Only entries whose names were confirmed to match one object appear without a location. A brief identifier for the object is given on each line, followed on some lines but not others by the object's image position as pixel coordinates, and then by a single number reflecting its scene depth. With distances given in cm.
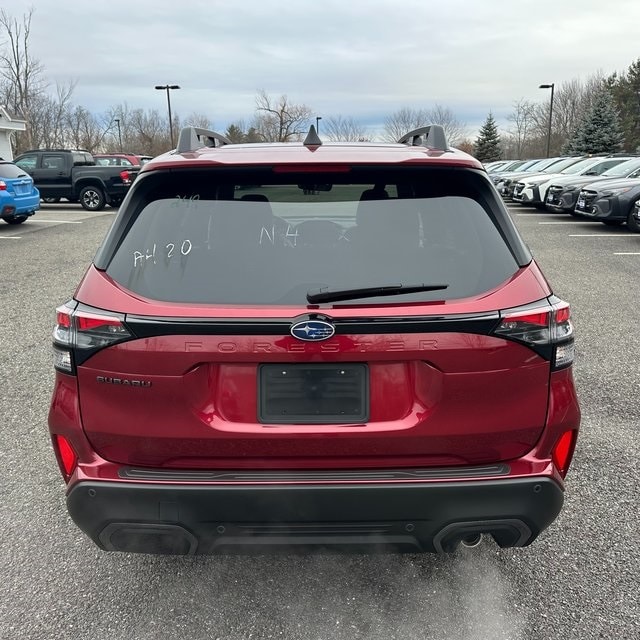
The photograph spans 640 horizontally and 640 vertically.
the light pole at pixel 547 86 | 4437
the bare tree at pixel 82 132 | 5241
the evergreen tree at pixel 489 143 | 5800
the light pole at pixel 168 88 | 4731
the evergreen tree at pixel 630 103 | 5491
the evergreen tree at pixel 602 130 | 4497
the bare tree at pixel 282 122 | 5653
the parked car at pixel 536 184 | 1789
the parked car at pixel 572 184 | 1552
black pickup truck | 1875
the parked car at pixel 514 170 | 2233
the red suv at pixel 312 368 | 189
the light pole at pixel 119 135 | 6296
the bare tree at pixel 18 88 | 4241
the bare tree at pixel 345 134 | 5413
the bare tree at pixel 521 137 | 6642
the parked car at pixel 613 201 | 1295
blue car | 1326
